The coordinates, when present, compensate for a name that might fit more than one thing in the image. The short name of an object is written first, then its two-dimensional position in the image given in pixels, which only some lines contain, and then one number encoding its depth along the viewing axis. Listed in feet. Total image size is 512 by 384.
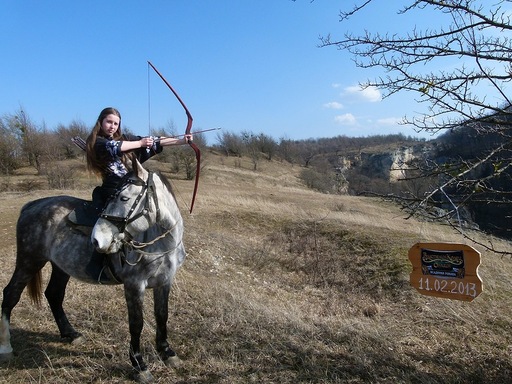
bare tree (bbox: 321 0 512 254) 10.78
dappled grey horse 11.87
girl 11.95
